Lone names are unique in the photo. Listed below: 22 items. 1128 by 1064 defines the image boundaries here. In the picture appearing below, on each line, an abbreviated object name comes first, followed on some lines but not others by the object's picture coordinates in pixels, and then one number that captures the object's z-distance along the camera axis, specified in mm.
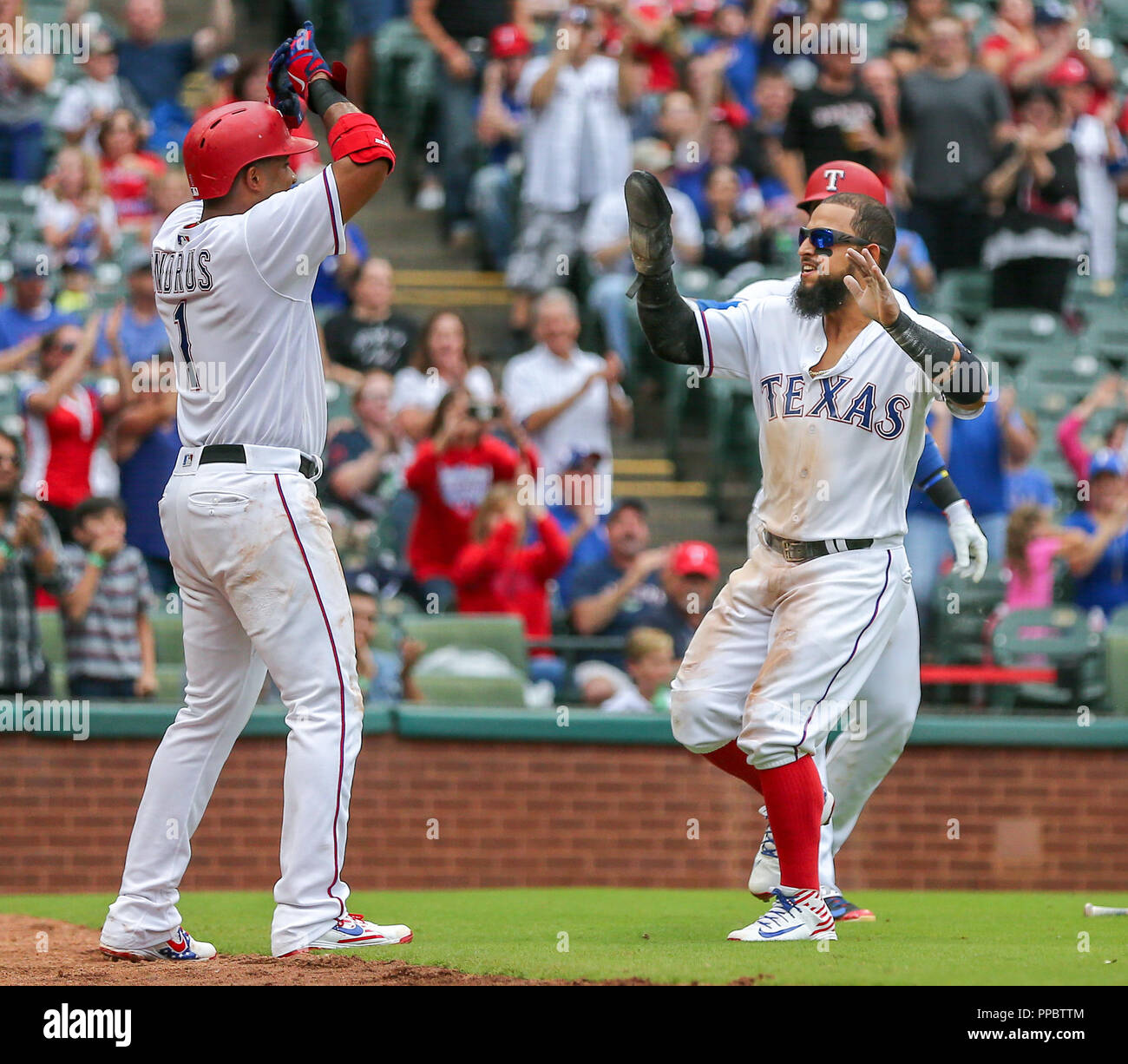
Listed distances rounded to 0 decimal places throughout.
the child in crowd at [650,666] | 16703
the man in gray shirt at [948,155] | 23250
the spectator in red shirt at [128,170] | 21453
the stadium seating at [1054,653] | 16906
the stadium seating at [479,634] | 16719
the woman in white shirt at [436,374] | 19094
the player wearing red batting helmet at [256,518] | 9250
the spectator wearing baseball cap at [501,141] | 22844
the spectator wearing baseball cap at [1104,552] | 19328
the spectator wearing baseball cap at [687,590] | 17078
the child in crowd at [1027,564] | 18437
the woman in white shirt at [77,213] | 21016
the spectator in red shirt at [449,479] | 17984
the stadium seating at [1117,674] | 16937
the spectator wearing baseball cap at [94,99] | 22500
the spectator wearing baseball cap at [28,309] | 19531
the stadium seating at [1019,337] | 22094
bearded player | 9992
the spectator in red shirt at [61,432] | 18172
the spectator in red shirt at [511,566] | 17453
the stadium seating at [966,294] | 22703
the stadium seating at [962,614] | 17625
